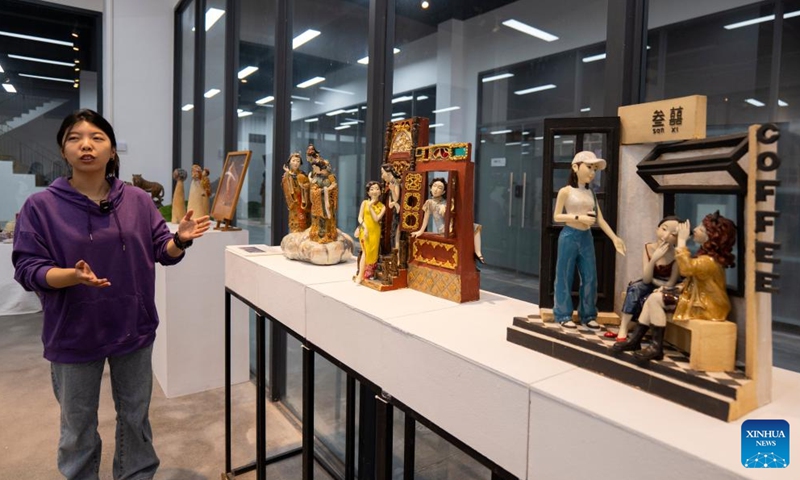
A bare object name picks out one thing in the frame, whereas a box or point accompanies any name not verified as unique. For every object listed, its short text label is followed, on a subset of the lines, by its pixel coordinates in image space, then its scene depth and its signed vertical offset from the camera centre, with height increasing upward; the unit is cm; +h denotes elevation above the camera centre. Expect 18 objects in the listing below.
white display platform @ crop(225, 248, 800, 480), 64 -29
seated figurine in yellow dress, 77 -11
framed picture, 283 +11
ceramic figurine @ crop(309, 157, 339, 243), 193 +2
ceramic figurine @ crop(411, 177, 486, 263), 138 +0
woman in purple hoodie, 154 -22
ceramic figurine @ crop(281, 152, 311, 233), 204 +6
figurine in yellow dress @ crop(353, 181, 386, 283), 157 -6
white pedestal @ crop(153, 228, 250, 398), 297 -69
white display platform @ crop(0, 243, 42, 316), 467 -90
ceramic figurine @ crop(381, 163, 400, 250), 155 +4
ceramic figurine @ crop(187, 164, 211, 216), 324 +9
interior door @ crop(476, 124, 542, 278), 157 +5
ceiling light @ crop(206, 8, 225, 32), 393 +151
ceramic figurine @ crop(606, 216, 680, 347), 83 -10
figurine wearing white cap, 96 -5
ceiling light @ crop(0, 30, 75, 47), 488 +161
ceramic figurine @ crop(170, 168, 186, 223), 344 +2
